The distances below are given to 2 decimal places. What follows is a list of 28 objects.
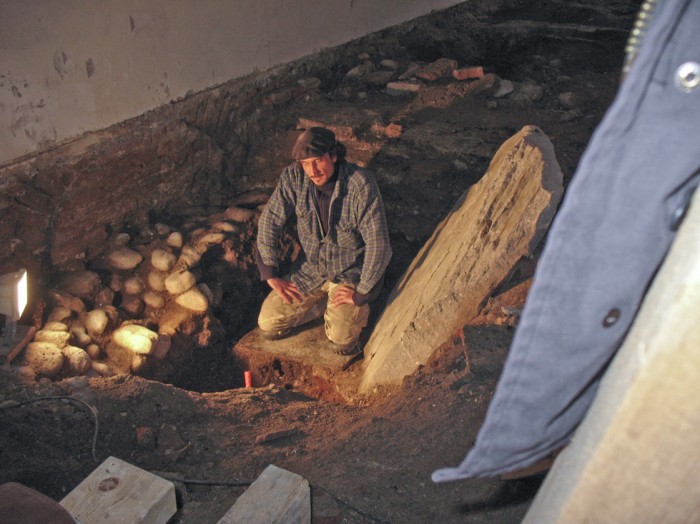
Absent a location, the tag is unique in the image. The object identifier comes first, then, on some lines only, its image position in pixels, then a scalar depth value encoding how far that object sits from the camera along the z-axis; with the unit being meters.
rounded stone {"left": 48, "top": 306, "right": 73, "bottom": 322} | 4.05
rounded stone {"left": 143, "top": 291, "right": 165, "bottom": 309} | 4.56
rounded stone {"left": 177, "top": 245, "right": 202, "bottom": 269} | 4.66
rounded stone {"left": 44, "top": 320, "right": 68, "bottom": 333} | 3.95
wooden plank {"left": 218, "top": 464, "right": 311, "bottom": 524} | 1.94
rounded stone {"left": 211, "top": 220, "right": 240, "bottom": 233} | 4.93
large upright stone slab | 3.34
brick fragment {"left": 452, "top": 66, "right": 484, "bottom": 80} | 6.68
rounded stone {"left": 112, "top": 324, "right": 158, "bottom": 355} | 4.18
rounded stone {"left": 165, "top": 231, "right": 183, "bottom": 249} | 4.73
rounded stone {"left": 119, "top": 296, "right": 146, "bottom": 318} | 4.50
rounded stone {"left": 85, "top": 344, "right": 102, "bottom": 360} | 4.04
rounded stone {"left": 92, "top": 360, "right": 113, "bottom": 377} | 3.86
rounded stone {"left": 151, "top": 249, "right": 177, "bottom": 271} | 4.60
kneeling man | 4.11
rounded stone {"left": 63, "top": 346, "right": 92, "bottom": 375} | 3.77
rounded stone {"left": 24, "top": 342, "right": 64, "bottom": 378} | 3.61
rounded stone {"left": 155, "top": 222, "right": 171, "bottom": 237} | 4.82
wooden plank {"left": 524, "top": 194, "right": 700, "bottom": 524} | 0.85
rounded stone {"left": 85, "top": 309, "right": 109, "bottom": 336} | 4.14
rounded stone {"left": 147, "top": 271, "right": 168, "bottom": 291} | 4.62
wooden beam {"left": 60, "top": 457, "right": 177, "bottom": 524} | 1.92
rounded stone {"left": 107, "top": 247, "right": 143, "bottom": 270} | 4.54
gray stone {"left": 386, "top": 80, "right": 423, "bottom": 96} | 6.63
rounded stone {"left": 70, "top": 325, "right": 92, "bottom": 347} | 4.04
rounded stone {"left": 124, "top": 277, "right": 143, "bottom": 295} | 4.53
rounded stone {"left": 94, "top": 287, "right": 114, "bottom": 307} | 4.36
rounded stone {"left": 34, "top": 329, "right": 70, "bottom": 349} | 3.84
